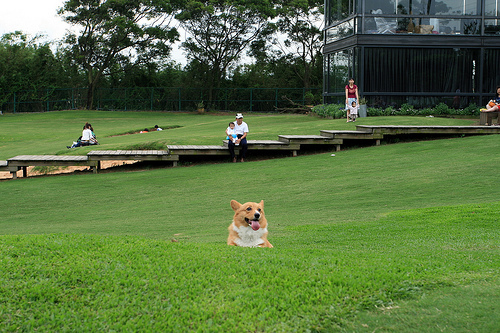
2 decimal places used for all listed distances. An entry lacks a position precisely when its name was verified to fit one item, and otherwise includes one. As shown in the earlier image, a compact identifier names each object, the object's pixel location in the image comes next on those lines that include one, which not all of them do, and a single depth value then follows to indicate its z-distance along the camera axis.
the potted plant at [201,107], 48.36
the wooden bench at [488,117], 18.48
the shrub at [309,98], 46.88
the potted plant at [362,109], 25.67
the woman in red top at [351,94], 22.34
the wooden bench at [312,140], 17.55
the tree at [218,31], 47.16
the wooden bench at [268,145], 17.42
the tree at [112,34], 46.88
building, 26.50
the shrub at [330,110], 26.81
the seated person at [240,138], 17.14
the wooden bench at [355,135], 17.69
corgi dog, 5.86
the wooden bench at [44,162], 16.03
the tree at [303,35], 53.06
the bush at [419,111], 25.92
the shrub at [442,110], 26.19
